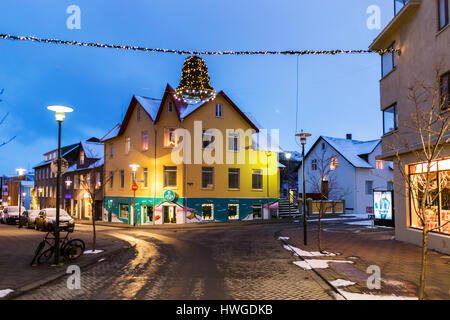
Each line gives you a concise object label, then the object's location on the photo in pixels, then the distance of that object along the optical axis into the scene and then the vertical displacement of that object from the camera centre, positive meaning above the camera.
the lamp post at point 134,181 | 28.23 +0.07
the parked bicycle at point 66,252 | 11.57 -2.43
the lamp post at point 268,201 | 34.10 -1.95
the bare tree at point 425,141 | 12.73 +1.60
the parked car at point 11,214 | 35.21 -3.41
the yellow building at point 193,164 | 30.00 +1.57
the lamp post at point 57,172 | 11.20 +0.34
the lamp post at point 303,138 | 15.70 +2.03
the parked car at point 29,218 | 28.38 -3.05
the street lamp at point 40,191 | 56.09 -1.48
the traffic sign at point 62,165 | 11.78 +0.58
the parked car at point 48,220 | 24.58 -2.80
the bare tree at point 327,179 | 41.15 +0.21
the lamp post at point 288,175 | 64.89 +1.20
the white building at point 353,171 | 39.72 +1.21
